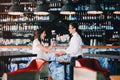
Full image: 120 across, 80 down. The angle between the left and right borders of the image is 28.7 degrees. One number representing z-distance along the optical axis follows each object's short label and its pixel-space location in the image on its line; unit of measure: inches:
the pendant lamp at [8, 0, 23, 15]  251.8
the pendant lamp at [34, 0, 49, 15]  265.4
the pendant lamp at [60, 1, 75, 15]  255.7
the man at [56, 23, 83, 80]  198.6
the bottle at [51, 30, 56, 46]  355.7
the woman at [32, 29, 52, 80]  213.7
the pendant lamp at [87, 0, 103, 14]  256.1
